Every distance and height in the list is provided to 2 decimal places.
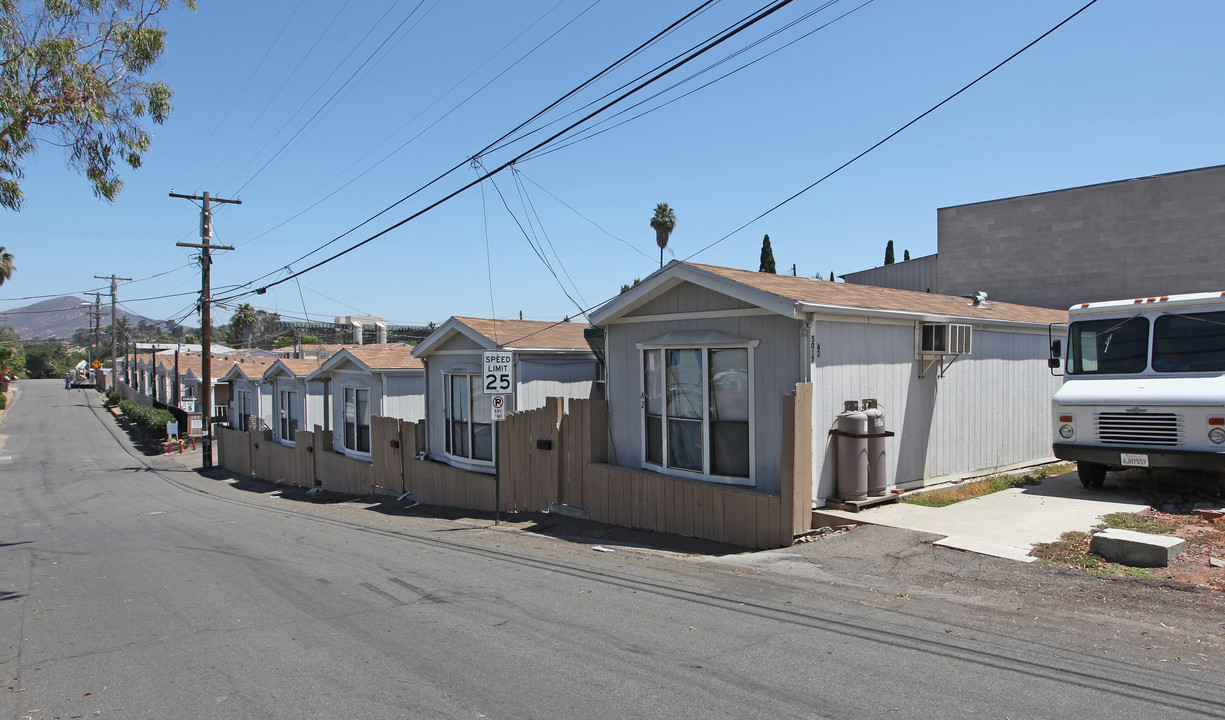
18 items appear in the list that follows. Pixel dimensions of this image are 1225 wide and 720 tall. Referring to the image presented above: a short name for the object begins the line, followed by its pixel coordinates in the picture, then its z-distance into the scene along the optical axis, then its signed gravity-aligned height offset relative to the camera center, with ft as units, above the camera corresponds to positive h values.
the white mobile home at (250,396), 95.09 -3.06
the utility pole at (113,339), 208.95 +10.50
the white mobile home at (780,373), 30.68 -0.34
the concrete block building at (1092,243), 71.61 +12.72
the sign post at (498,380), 40.34 -0.56
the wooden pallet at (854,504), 30.45 -5.79
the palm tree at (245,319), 226.09 +16.52
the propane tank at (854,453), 30.68 -3.68
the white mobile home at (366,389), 64.13 -1.65
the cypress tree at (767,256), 161.48 +24.05
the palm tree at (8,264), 147.66 +22.55
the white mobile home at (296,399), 80.74 -2.97
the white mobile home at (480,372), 48.65 -0.33
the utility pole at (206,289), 95.14 +10.88
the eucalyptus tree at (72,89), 28.40 +11.72
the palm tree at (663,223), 180.75 +35.52
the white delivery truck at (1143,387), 30.60 -1.16
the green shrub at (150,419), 135.03 -8.67
